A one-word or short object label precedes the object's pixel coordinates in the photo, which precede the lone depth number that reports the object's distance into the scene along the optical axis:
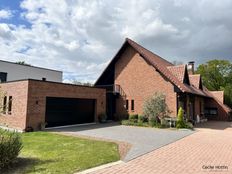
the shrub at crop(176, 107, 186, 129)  13.99
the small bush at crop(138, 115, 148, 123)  15.97
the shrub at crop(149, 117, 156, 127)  14.89
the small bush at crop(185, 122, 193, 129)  14.10
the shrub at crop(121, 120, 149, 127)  15.14
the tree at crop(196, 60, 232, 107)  36.61
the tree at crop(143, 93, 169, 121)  14.67
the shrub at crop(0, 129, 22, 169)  5.11
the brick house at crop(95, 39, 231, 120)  16.17
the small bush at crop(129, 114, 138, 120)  16.86
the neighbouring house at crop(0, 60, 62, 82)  21.55
